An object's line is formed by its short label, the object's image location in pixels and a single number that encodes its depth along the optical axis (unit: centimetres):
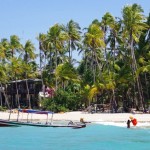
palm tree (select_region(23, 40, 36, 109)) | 7738
